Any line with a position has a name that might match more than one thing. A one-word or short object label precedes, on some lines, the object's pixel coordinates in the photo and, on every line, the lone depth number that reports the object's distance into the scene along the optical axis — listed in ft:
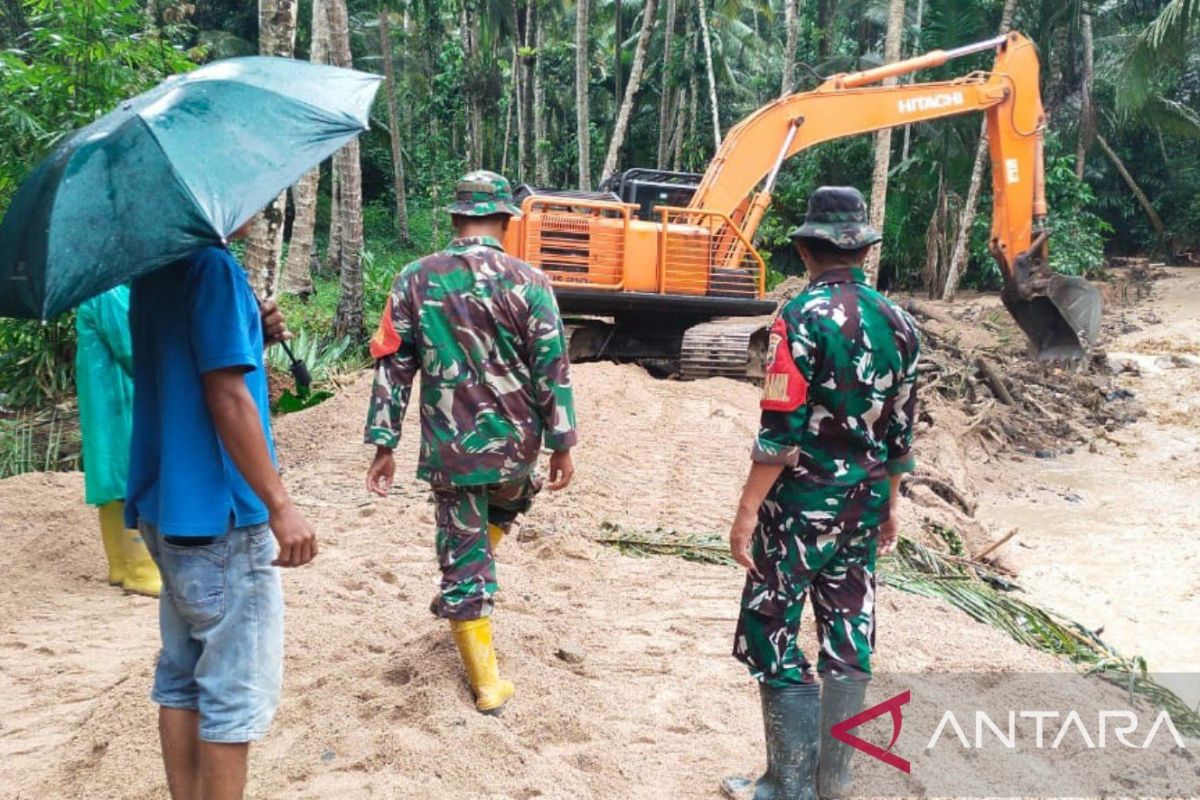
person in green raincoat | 14.26
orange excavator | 33.45
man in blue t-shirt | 7.14
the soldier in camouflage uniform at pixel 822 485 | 8.87
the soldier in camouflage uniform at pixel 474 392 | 10.34
